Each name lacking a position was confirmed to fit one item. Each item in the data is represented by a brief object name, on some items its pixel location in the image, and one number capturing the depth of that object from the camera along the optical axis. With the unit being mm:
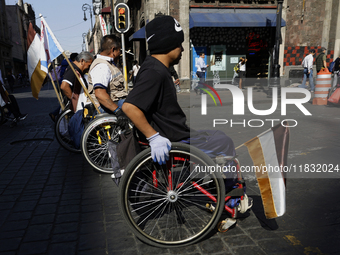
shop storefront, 16766
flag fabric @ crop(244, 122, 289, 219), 2465
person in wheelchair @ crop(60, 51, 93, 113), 5051
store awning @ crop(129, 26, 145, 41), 17323
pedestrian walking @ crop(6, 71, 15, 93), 25053
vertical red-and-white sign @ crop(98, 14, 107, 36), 16744
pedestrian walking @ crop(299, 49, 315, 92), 14149
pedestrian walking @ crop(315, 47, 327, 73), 12945
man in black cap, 2197
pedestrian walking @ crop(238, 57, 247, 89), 16125
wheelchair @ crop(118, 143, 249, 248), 2275
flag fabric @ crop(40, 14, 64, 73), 5041
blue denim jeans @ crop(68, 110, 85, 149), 4586
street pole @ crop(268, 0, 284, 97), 12498
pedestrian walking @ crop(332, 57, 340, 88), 12289
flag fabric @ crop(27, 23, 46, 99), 5320
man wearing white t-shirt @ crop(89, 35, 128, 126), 4003
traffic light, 9484
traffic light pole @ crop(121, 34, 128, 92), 8539
